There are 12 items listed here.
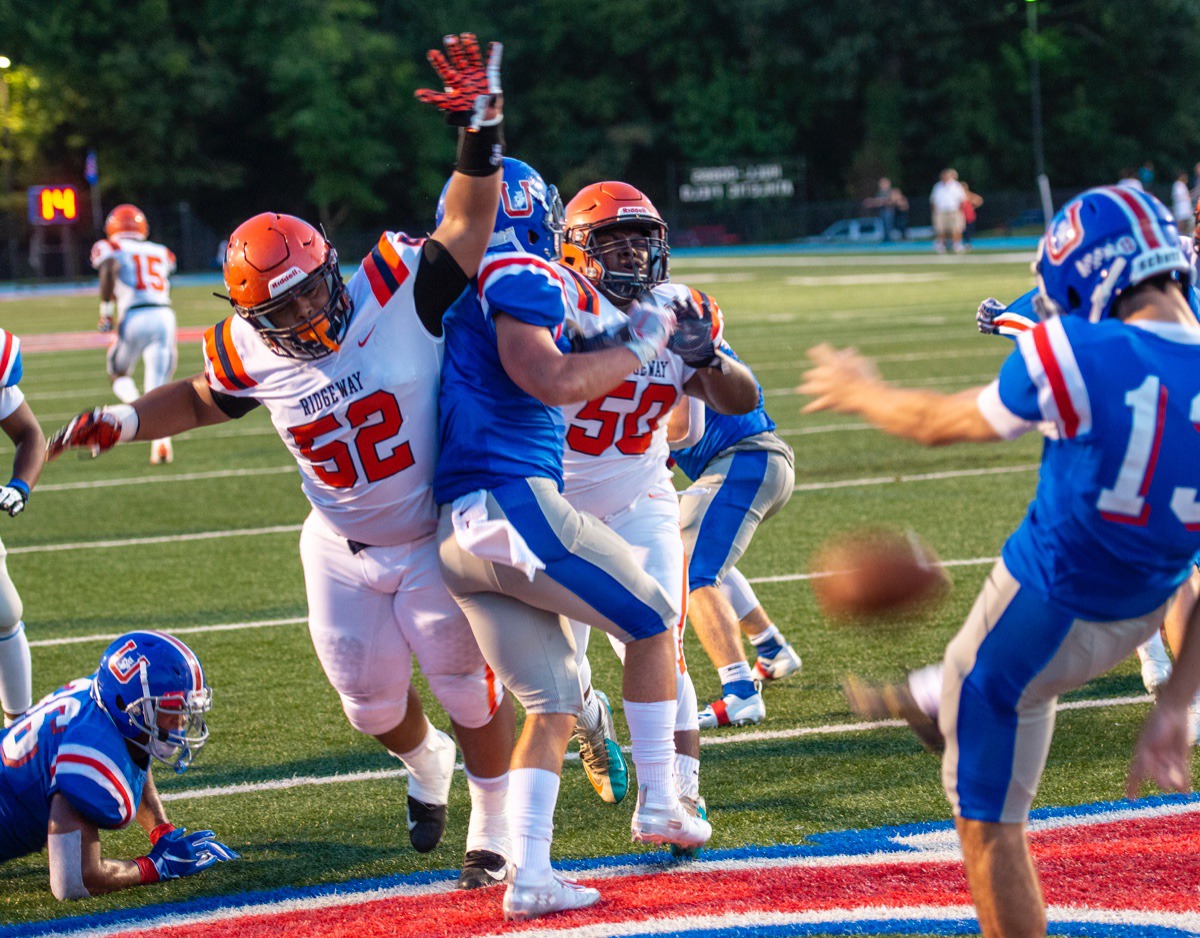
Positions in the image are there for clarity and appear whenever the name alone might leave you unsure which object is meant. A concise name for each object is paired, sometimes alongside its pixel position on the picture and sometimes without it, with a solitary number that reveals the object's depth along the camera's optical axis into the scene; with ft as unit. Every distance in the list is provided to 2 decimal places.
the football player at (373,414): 25.48
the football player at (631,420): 29.04
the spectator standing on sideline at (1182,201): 228.63
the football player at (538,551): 24.43
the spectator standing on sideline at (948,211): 216.74
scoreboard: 271.08
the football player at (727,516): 36.37
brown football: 25.27
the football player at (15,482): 34.24
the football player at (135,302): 89.56
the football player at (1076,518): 19.16
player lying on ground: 27.12
